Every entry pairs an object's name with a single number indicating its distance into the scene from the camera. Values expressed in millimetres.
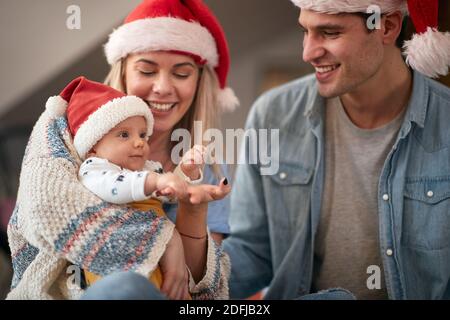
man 1377
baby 1013
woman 1023
